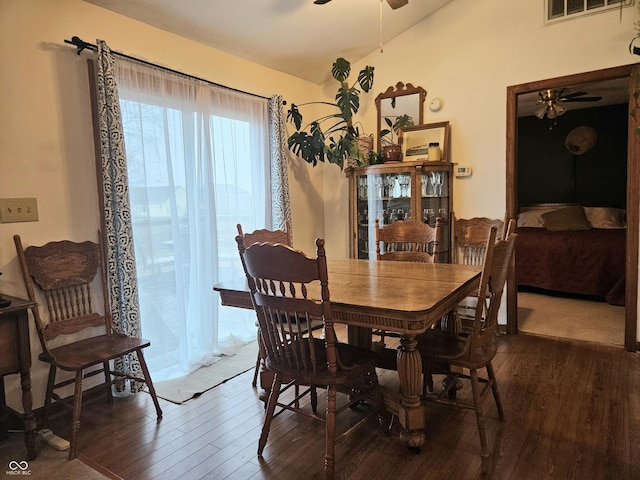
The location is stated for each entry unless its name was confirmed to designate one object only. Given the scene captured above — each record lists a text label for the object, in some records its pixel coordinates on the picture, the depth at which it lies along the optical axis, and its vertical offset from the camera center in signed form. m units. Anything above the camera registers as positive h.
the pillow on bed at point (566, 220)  5.17 -0.29
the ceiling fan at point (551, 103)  4.20 +0.94
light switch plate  2.23 +0.05
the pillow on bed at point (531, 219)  5.76 -0.29
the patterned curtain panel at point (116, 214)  2.51 +0.00
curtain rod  2.45 +0.99
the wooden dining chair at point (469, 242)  3.50 -0.35
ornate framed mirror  4.05 +0.97
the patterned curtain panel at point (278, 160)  3.85 +0.43
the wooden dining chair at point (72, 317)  2.16 -0.57
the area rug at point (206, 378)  2.68 -1.14
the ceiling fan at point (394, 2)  2.69 +1.29
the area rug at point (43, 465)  1.87 -1.13
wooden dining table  1.67 -0.41
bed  4.42 -0.63
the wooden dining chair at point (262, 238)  2.72 -0.20
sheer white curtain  2.81 +0.07
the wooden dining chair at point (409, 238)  2.88 -0.25
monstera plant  3.96 +0.70
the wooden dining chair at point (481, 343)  1.83 -0.70
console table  1.92 -0.61
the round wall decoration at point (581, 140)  6.02 +0.80
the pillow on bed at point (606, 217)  5.38 -0.29
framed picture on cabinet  3.89 +0.57
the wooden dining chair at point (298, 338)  1.65 -0.56
